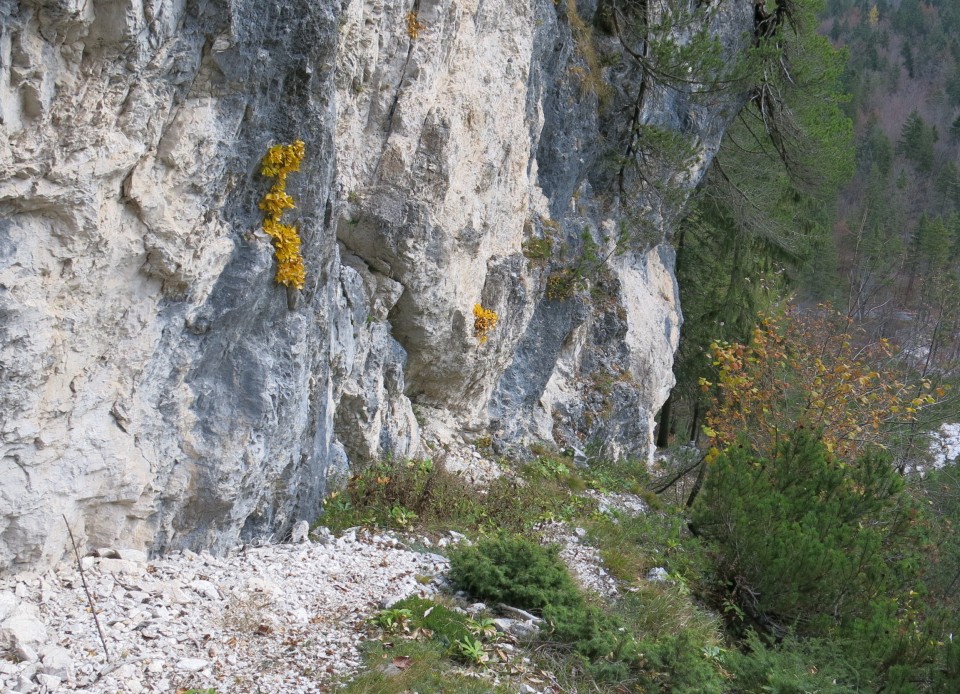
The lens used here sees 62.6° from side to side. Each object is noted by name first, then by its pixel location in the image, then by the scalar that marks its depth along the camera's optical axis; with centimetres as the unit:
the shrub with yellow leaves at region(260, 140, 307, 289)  482
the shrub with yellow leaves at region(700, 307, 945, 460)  873
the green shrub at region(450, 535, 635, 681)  432
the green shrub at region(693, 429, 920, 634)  553
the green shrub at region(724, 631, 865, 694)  431
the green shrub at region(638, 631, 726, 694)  420
